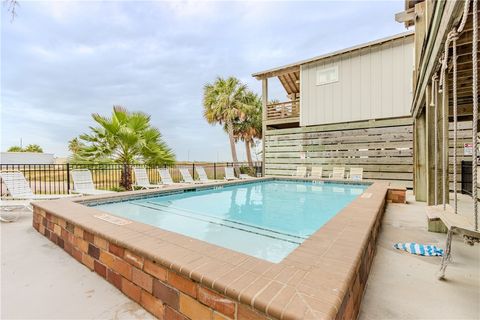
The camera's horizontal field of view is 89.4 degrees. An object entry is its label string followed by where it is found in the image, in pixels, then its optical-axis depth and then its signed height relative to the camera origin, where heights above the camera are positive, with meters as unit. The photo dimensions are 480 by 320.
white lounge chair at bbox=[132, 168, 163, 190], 7.97 -0.74
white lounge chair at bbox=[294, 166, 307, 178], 10.95 -0.73
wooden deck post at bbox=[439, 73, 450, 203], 3.04 +0.29
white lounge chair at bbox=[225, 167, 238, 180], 11.27 -0.78
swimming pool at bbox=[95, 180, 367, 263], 3.38 -1.16
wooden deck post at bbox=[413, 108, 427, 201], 5.88 -0.04
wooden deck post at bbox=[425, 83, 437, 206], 3.85 +0.13
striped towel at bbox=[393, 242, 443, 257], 2.84 -1.14
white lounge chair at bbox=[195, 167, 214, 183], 10.49 -0.70
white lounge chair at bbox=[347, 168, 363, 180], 9.48 -0.74
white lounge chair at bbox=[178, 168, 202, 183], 9.62 -0.71
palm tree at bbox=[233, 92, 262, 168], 17.81 +2.74
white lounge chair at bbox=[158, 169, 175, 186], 8.75 -0.68
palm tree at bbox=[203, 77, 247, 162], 17.14 +3.99
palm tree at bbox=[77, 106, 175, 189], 7.88 +0.55
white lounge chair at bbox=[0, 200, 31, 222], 4.56 -1.12
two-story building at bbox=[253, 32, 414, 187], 8.97 +1.77
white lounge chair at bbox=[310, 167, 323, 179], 10.66 -0.72
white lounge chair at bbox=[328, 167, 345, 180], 9.96 -0.73
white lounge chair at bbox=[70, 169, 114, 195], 6.34 -0.62
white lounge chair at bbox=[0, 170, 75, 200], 5.13 -0.60
